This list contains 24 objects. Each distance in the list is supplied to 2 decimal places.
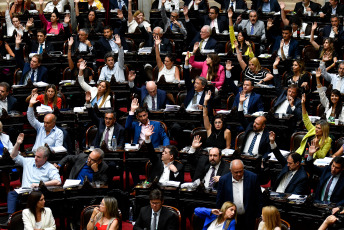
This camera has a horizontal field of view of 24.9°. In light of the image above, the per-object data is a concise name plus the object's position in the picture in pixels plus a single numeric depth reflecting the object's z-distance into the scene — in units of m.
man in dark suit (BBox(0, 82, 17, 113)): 11.57
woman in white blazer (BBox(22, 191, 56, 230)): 8.41
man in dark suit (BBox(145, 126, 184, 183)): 9.62
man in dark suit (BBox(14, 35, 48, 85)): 12.65
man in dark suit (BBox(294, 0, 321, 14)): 15.23
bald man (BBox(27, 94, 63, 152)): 10.55
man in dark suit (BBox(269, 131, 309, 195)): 9.06
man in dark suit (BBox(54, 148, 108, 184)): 9.59
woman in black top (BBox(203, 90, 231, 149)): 10.41
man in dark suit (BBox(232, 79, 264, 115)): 11.36
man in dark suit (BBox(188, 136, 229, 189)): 9.37
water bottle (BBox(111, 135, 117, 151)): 10.40
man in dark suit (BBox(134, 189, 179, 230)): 8.47
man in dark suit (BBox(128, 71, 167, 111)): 11.55
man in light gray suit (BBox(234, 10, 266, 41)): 14.02
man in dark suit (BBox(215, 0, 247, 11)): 15.19
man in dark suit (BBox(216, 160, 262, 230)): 8.59
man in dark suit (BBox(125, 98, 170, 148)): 10.66
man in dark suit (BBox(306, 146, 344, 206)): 8.87
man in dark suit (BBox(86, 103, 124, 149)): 10.63
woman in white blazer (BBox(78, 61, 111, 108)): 11.56
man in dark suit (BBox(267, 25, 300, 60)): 13.14
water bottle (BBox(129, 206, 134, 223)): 9.66
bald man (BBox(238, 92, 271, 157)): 10.20
